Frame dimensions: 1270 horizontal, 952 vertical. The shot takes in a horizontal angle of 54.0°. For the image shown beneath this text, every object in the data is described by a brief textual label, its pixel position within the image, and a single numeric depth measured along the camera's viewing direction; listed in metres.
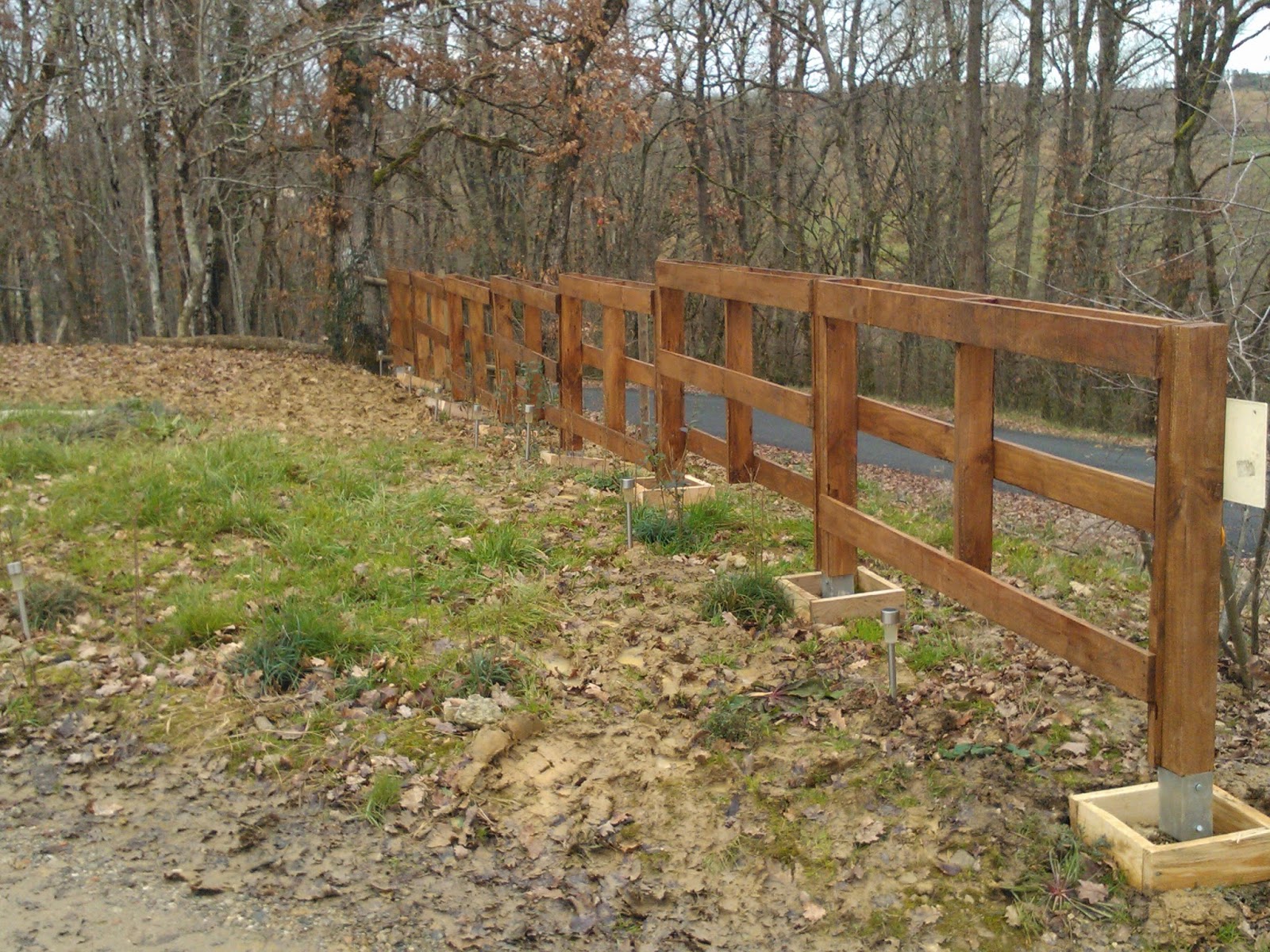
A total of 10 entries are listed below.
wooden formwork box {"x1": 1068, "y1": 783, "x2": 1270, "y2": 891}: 3.55
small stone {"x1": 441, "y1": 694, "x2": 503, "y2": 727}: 4.79
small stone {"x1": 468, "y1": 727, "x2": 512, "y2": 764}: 4.50
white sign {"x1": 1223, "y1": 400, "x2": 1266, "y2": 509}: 3.48
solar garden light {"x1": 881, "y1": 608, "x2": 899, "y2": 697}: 4.59
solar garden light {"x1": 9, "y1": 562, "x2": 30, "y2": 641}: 5.31
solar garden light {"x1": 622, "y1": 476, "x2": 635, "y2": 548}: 6.97
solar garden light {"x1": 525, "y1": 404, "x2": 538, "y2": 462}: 9.33
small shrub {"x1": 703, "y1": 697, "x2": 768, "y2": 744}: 4.64
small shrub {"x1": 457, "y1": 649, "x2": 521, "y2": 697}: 5.05
